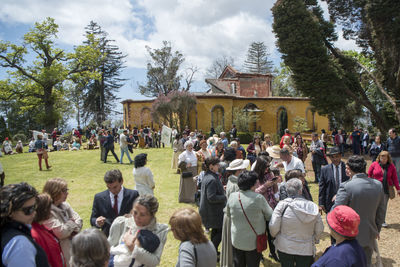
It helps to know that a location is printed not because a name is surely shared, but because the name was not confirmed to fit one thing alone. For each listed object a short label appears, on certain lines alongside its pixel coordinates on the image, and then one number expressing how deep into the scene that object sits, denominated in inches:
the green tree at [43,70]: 1162.6
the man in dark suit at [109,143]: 554.1
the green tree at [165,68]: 1814.7
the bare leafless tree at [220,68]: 2128.4
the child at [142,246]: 93.7
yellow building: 1085.8
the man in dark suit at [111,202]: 137.1
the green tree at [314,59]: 626.2
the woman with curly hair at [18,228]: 75.4
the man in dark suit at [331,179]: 189.6
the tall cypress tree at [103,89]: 1859.0
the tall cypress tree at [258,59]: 2329.0
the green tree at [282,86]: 1733.1
